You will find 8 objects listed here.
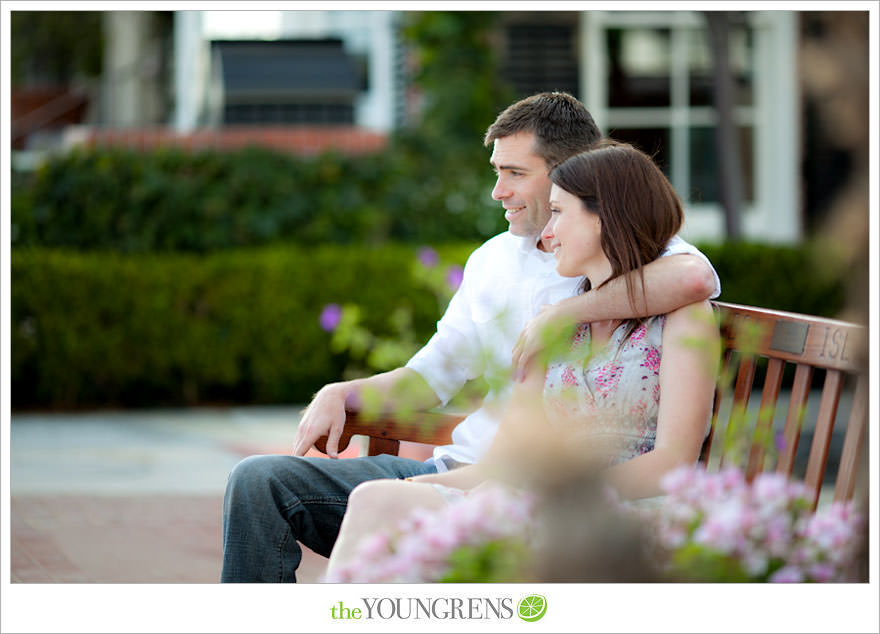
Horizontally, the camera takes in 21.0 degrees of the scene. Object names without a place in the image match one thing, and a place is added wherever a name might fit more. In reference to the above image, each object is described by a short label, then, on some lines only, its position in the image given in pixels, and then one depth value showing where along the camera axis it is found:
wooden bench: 3.62
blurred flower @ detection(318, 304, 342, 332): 6.79
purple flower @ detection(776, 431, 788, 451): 3.63
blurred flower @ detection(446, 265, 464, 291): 7.30
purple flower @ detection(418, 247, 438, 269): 9.78
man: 3.82
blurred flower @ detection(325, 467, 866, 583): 3.16
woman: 3.69
